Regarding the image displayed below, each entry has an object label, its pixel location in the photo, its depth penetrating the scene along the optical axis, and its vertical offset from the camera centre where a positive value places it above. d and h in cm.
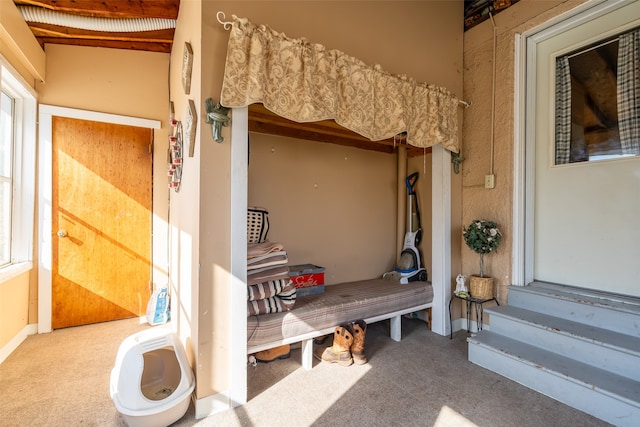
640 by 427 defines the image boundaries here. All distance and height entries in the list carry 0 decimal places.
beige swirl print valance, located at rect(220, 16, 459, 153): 170 +87
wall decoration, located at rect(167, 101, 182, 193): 240 +48
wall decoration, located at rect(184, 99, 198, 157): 175 +55
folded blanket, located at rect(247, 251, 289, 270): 200 -34
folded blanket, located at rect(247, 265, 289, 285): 199 -43
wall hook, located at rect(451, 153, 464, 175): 287 +53
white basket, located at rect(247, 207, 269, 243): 228 -9
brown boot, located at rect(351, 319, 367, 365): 220 -102
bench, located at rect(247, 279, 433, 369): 193 -77
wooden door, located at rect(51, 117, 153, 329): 288 -10
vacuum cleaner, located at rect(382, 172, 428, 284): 307 -41
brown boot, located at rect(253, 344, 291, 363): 222 -109
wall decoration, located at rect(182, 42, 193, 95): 189 +98
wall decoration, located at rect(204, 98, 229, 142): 165 +54
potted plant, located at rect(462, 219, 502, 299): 252 -25
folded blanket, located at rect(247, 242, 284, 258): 202 -25
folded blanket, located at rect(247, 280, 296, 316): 199 -64
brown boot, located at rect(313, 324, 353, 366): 217 -102
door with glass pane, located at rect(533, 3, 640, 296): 206 +42
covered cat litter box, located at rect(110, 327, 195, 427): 146 -97
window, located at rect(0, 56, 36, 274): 256 +34
